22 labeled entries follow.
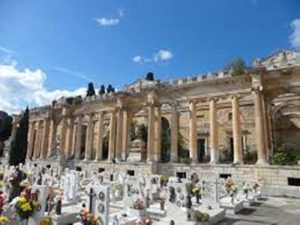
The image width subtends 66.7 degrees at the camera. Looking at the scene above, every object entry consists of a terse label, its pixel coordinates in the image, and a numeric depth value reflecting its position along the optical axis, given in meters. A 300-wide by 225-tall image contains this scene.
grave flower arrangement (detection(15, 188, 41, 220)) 4.87
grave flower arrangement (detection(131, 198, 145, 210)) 7.99
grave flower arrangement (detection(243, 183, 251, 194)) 11.77
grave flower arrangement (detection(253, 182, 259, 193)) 13.46
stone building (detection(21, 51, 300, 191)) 15.79
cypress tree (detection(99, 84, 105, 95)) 42.02
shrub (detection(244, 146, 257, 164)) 20.16
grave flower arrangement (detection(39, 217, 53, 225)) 4.72
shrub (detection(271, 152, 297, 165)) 14.94
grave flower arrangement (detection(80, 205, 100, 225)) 5.00
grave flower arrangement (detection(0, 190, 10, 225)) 4.19
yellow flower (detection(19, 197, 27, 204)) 4.86
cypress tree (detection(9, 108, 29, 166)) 24.24
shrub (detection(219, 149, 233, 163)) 22.25
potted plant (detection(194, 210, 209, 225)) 7.21
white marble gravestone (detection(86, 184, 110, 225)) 5.96
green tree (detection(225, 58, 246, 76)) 18.21
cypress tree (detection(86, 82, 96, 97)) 39.48
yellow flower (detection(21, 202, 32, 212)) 4.87
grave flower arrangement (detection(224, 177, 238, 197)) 10.51
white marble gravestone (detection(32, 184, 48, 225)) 5.17
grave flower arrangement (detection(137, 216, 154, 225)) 6.01
